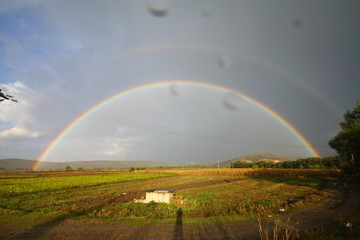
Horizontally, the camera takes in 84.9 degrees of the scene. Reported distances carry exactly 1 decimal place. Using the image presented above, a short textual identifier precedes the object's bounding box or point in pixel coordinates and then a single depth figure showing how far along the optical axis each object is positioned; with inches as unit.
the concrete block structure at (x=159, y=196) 673.0
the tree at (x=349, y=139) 1123.8
